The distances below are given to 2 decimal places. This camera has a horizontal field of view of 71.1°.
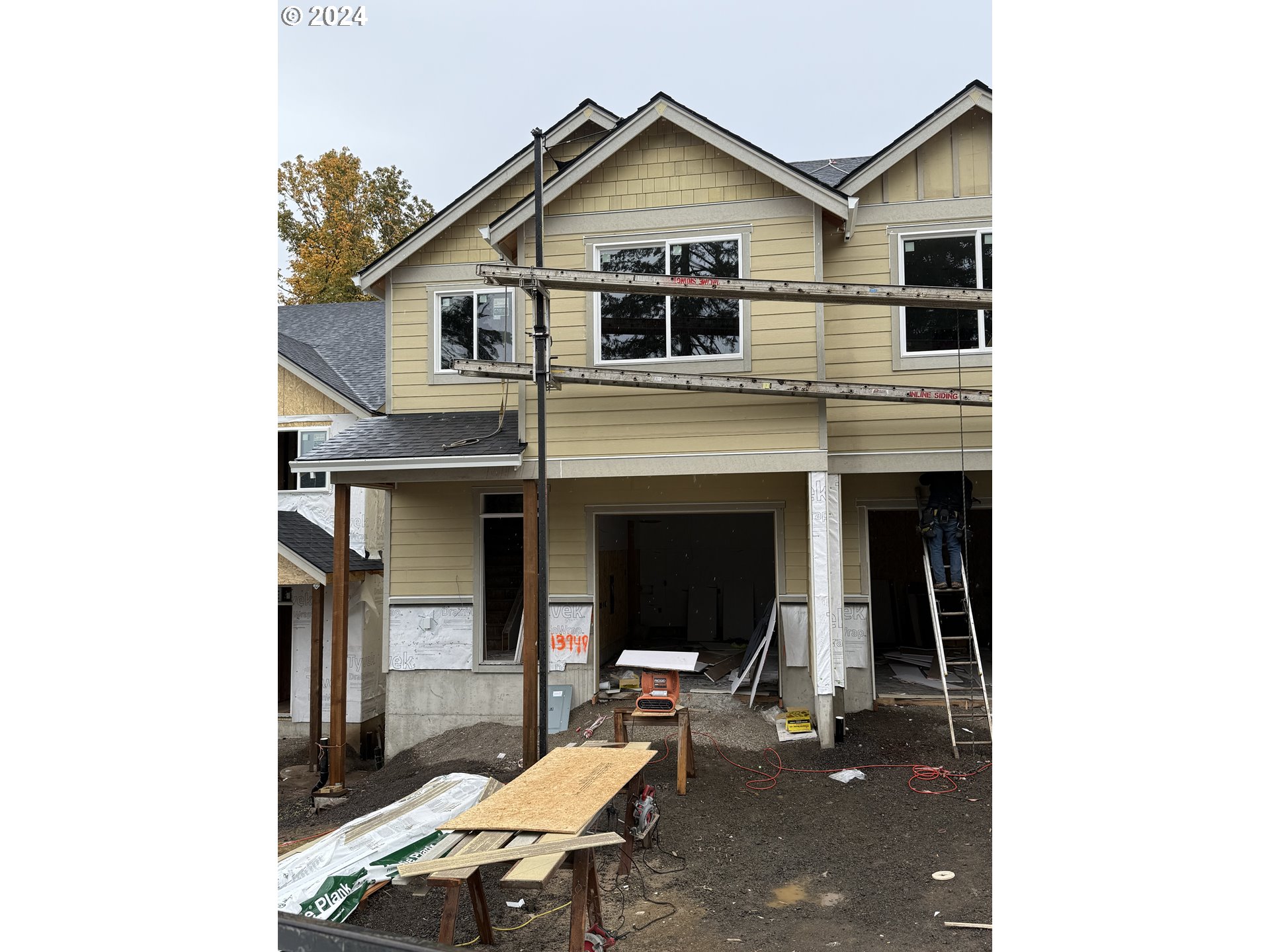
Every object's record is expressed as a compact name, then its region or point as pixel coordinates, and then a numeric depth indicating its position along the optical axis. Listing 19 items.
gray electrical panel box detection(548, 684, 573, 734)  10.64
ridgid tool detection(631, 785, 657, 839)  6.80
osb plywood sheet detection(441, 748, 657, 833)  5.02
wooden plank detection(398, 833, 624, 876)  4.50
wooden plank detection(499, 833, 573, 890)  4.11
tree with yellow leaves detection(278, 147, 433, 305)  25.41
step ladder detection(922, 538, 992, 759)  9.31
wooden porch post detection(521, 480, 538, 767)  9.31
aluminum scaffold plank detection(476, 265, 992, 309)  8.46
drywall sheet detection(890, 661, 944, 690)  11.38
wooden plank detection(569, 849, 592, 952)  4.62
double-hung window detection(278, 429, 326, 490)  13.77
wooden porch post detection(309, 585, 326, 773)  11.99
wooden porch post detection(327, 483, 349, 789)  9.80
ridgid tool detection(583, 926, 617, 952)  5.09
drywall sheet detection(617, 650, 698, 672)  8.65
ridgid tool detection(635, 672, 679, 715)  8.59
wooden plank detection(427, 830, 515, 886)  4.43
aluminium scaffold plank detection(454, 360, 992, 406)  8.96
